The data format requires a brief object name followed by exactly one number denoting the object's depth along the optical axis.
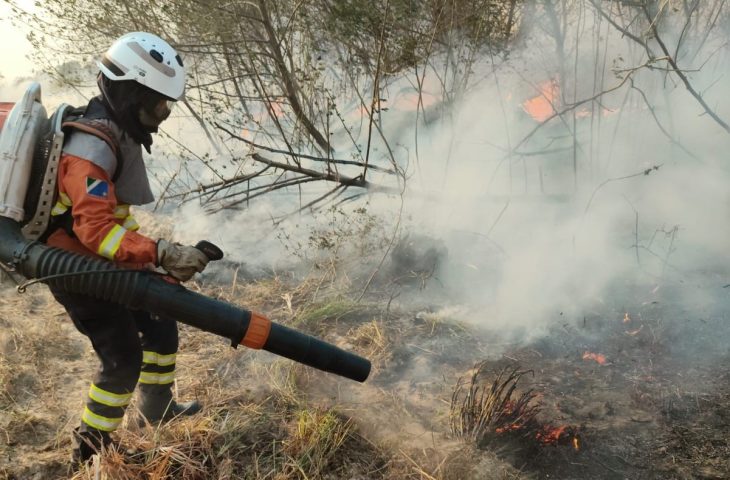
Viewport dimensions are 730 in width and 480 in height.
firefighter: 2.38
